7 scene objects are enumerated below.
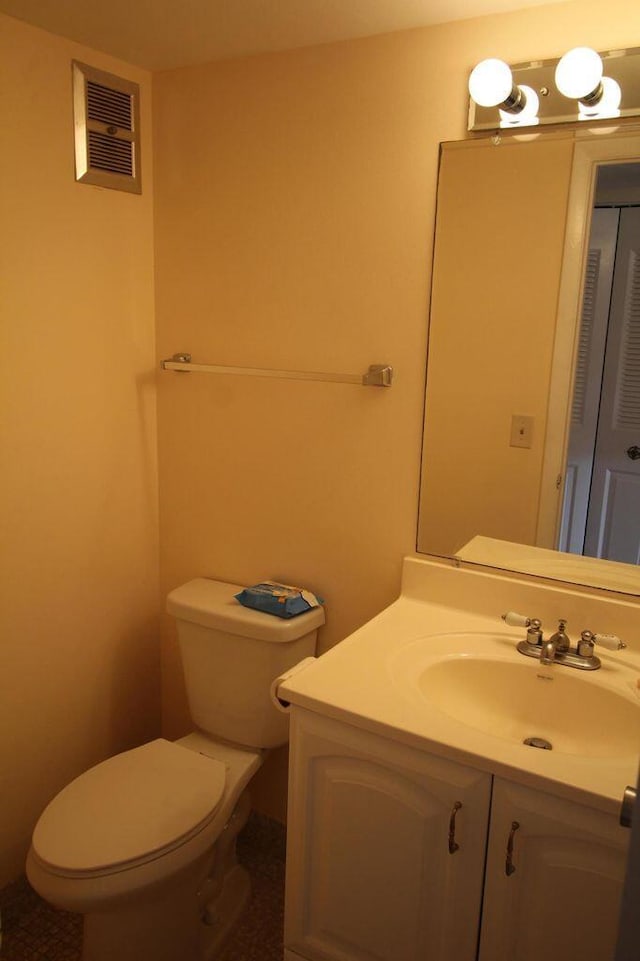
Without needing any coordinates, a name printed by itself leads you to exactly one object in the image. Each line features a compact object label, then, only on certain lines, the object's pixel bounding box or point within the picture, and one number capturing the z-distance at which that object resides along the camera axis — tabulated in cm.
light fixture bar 138
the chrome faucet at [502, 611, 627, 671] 144
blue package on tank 180
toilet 146
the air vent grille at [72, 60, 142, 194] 181
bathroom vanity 110
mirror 149
